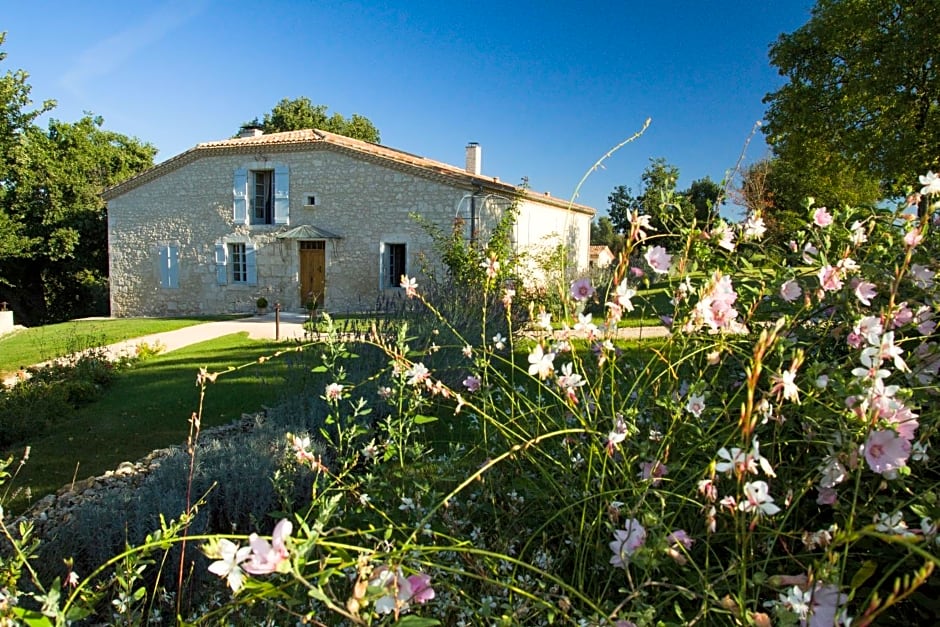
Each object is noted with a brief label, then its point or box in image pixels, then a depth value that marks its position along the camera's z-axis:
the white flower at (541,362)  1.22
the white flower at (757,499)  0.90
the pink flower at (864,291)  1.30
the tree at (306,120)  30.61
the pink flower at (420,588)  0.86
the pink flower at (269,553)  0.72
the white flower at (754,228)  1.58
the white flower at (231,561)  0.77
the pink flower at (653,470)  1.22
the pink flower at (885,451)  0.93
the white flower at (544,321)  1.41
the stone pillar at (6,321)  15.36
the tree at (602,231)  35.91
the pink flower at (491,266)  1.63
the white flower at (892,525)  0.97
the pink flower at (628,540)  1.00
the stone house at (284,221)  15.30
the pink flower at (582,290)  1.39
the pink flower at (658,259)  1.37
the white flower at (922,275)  1.41
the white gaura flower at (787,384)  0.94
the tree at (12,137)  19.59
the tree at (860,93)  10.89
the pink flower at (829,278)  1.29
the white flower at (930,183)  1.36
